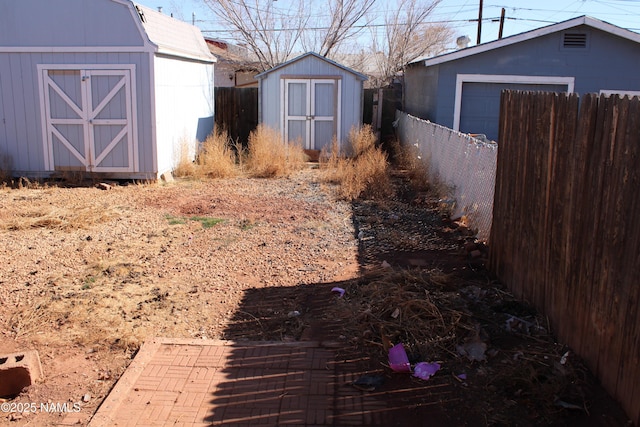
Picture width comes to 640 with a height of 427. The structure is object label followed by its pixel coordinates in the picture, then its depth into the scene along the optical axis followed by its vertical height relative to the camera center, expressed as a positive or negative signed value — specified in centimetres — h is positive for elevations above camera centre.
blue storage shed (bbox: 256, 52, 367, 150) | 1479 +20
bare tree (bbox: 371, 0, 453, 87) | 2298 +266
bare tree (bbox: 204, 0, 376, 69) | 2181 +294
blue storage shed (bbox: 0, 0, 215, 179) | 1069 +27
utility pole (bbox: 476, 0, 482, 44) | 2897 +431
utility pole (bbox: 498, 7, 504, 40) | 2992 +443
